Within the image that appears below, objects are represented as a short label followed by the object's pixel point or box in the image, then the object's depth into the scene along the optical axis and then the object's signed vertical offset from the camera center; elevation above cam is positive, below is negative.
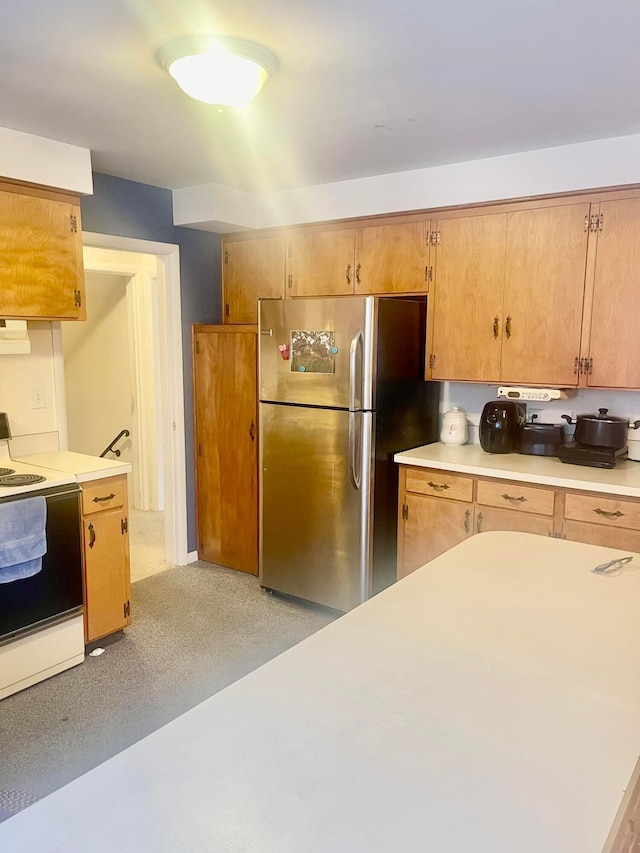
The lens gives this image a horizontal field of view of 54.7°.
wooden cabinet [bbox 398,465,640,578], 2.64 -0.78
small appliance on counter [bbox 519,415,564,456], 3.18 -0.49
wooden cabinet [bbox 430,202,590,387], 2.93 +0.24
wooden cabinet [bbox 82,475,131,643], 2.87 -1.01
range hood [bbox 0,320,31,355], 2.97 +0.02
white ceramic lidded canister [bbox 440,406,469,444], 3.51 -0.47
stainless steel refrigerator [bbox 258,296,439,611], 3.11 -0.47
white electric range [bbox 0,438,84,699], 2.55 -1.09
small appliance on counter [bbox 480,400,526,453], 3.24 -0.43
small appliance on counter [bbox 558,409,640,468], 2.94 -0.46
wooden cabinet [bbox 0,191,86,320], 2.74 +0.38
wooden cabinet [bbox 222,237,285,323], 3.89 +0.43
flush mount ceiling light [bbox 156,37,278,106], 1.85 +0.86
